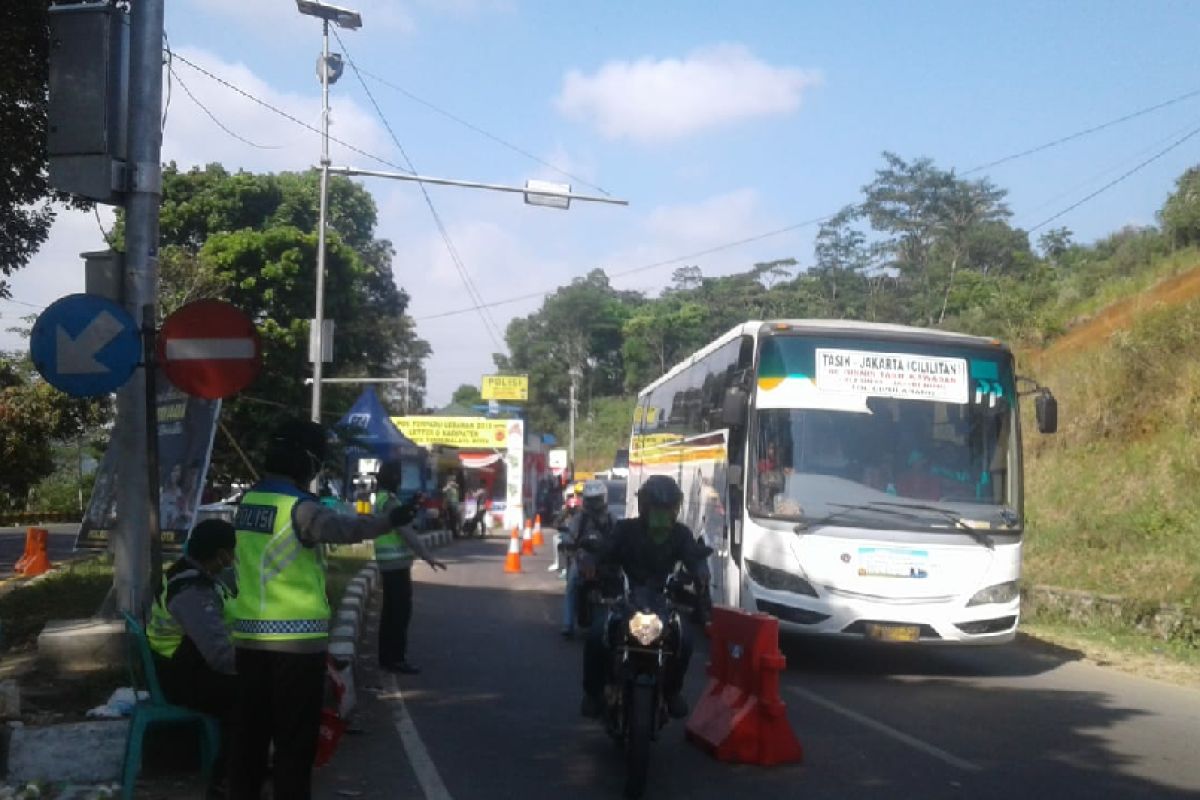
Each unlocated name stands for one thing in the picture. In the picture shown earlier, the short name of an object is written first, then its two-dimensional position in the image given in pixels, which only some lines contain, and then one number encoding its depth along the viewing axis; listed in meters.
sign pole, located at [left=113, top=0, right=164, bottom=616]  8.59
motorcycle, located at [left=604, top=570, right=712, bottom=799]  6.87
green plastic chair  6.14
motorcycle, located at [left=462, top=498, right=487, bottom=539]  39.91
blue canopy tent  25.27
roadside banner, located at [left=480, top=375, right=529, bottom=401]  54.47
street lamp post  23.64
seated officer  5.96
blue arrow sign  7.26
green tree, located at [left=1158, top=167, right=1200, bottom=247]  32.94
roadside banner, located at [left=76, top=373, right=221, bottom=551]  10.66
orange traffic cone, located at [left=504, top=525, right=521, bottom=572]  24.67
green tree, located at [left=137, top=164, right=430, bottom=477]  30.98
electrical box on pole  8.39
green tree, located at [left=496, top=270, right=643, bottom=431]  77.44
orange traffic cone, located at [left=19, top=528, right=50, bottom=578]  19.27
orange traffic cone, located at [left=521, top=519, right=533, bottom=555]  32.09
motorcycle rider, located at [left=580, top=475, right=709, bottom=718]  7.73
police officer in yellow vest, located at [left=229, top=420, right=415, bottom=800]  5.32
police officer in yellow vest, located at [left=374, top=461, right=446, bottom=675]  11.04
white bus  11.71
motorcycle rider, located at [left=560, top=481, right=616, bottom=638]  13.56
